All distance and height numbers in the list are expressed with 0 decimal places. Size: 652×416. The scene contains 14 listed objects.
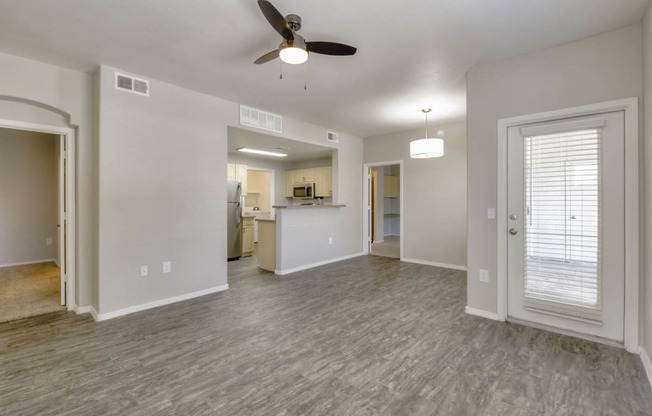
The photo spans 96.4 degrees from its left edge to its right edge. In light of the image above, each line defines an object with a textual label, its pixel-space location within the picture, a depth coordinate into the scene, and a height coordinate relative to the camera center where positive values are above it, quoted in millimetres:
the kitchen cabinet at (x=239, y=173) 6923 +828
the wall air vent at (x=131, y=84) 3222 +1399
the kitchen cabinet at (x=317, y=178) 7223 +772
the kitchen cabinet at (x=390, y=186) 9773 +718
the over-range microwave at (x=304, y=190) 7520 +449
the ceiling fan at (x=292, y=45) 1990 +1296
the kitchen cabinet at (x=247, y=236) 6673 -667
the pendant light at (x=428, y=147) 4250 +882
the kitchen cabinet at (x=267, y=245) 5219 -687
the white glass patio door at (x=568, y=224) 2514 -161
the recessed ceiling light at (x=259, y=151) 6116 +1257
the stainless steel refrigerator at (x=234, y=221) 6160 -286
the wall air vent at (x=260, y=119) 4344 +1380
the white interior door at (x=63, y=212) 3376 -50
